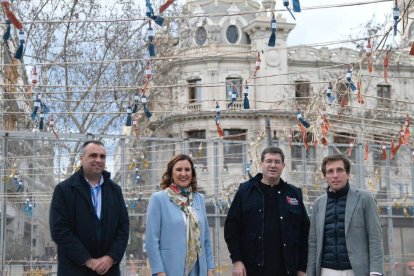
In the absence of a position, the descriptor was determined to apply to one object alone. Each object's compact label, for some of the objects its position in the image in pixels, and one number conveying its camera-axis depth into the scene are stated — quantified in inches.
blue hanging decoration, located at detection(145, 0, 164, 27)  297.9
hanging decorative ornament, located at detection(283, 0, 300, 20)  294.2
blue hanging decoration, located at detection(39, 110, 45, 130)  460.8
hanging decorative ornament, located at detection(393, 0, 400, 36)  299.9
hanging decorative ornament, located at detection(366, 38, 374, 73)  362.4
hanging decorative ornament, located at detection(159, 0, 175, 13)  275.7
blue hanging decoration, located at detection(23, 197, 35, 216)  525.5
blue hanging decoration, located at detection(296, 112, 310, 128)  455.8
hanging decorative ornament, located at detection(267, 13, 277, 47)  306.4
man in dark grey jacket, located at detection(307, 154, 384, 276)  215.5
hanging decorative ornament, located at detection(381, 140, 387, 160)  555.2
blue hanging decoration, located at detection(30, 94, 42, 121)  419.5
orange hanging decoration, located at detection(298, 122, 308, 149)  475.6
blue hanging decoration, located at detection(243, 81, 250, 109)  402.9
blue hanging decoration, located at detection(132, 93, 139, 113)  433.3
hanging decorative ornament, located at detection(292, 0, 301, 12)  283.4
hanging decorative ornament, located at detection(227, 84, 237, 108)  435.5
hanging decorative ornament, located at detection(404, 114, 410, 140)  484.0
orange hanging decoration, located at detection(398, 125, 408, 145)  483.4
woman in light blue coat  211.8
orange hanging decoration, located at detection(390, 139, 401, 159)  511.4
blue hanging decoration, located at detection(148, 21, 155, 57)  329.4
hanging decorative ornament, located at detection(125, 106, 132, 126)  461.3
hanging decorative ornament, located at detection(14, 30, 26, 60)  311.0
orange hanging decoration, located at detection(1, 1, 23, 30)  262.5
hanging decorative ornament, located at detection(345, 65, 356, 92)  383.4
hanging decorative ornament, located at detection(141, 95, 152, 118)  425.9
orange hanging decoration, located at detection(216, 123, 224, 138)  494.5
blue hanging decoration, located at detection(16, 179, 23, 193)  552.1
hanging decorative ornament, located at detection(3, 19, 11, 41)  304.3
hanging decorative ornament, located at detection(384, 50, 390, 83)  361.5
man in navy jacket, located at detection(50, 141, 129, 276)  202.5
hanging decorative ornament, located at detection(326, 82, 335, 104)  407.0
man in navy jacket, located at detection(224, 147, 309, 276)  219.5
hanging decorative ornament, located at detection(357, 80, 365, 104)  416.3
